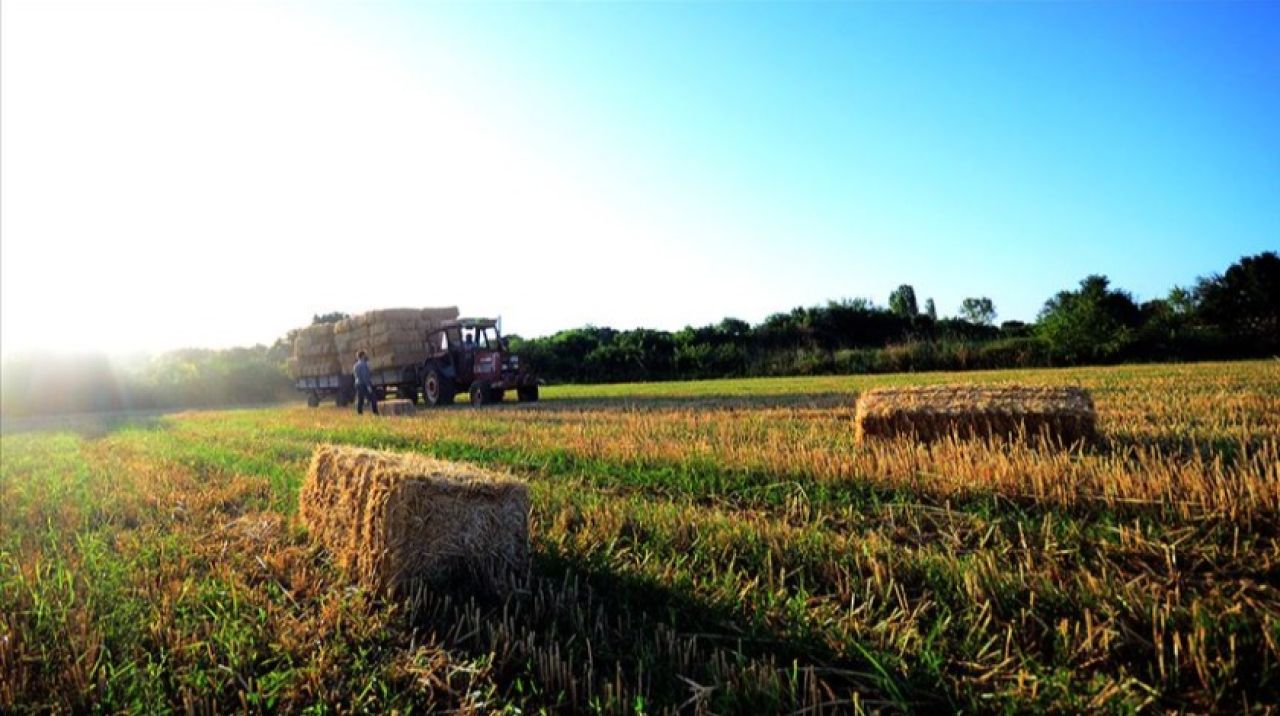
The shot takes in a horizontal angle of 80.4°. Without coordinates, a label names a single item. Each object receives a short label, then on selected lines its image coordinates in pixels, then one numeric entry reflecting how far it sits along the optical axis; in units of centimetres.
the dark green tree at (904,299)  6825
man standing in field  1957
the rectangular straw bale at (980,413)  756
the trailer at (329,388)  2570
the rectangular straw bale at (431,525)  429
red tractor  2041
